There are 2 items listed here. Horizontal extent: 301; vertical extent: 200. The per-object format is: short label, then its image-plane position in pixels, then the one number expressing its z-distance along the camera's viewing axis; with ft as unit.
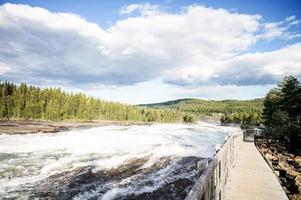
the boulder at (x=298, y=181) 43.38
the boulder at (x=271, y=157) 66.98
